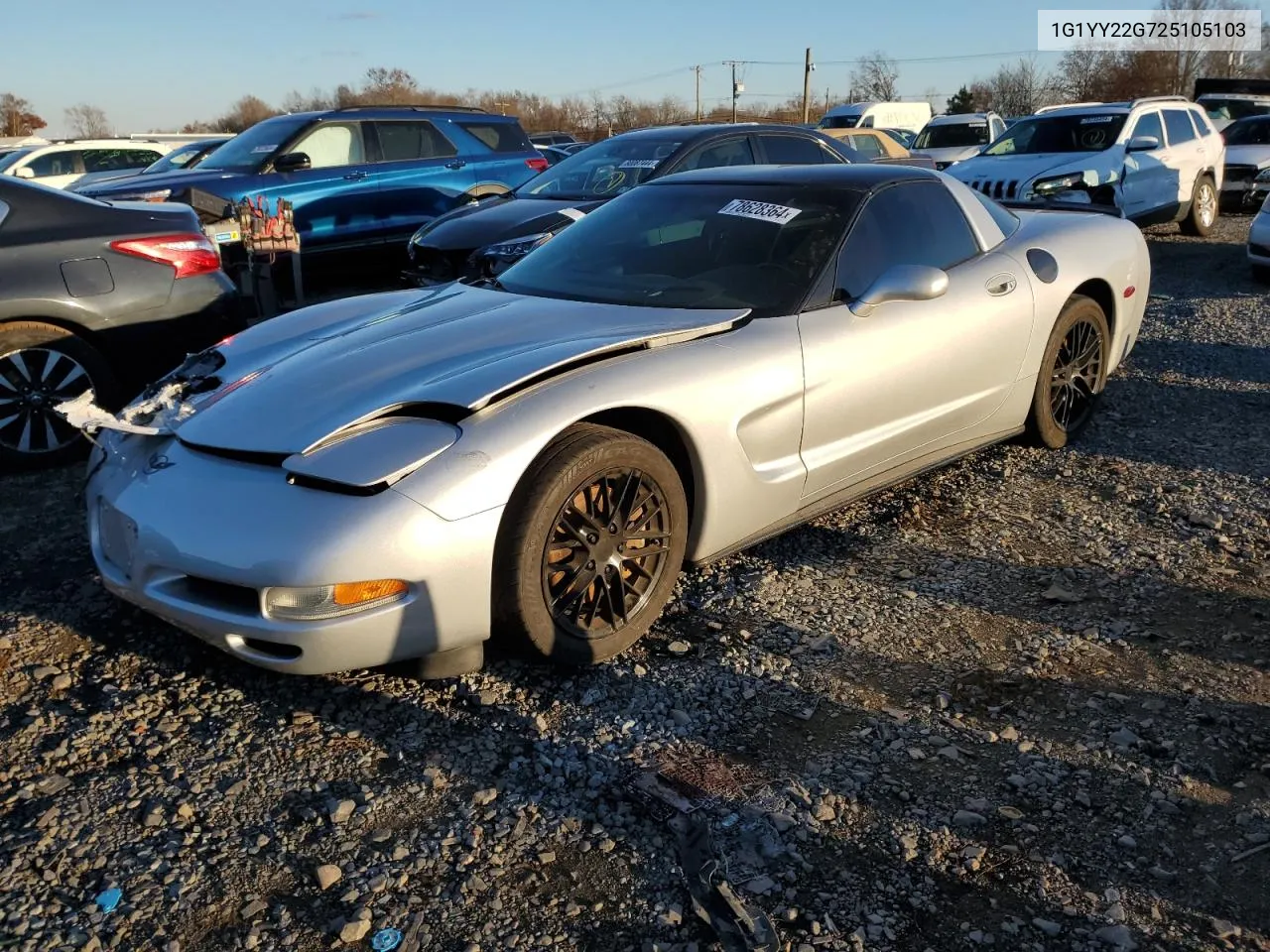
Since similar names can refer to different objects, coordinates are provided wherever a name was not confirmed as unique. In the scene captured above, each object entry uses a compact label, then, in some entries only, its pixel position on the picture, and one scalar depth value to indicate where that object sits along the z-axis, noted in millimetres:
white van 26984
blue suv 9156
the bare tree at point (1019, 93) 59844
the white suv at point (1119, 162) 10836
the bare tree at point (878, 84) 68562
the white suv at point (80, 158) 14484
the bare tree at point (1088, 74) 56188
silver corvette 2783
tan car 16809
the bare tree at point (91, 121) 71562
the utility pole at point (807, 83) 50438
